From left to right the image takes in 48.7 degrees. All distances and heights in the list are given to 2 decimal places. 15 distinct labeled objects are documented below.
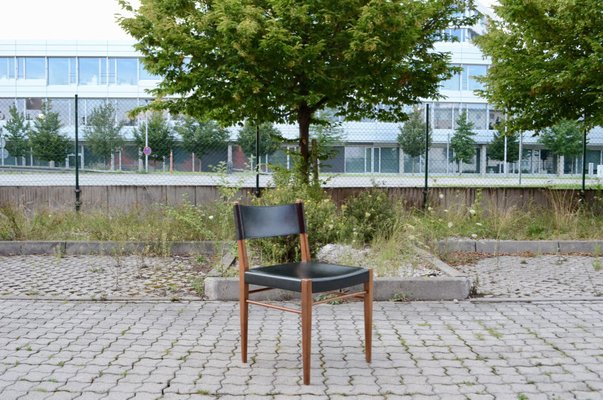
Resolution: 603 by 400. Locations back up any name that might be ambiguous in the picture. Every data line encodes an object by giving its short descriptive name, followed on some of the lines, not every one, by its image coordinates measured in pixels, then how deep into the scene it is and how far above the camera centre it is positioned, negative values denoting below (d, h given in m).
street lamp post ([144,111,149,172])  13.75 +0.71
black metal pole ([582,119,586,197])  13.27 +0.23
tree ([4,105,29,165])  14.14 +0.71
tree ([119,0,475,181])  10.54 +1.99
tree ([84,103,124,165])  14.27 +0.83
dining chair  4.00 -0.64
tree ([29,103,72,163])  14.03 +0.66
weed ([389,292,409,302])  6.63 -1.22
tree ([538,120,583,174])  14.59 +0.81
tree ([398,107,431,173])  13.74 +0.83
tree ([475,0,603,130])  11.04 +2.01
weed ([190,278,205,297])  6.85 -1.19
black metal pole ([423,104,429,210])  13.03 +0.28
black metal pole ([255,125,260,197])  12.77 +0.48
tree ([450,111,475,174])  15.74 +0.68
